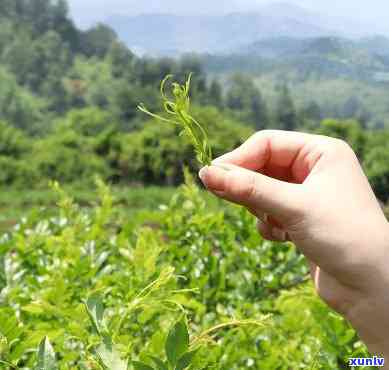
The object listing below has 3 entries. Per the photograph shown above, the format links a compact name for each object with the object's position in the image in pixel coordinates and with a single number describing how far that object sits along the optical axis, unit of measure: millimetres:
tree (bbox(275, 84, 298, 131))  40188
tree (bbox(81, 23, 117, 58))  65562
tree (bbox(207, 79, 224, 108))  39619
